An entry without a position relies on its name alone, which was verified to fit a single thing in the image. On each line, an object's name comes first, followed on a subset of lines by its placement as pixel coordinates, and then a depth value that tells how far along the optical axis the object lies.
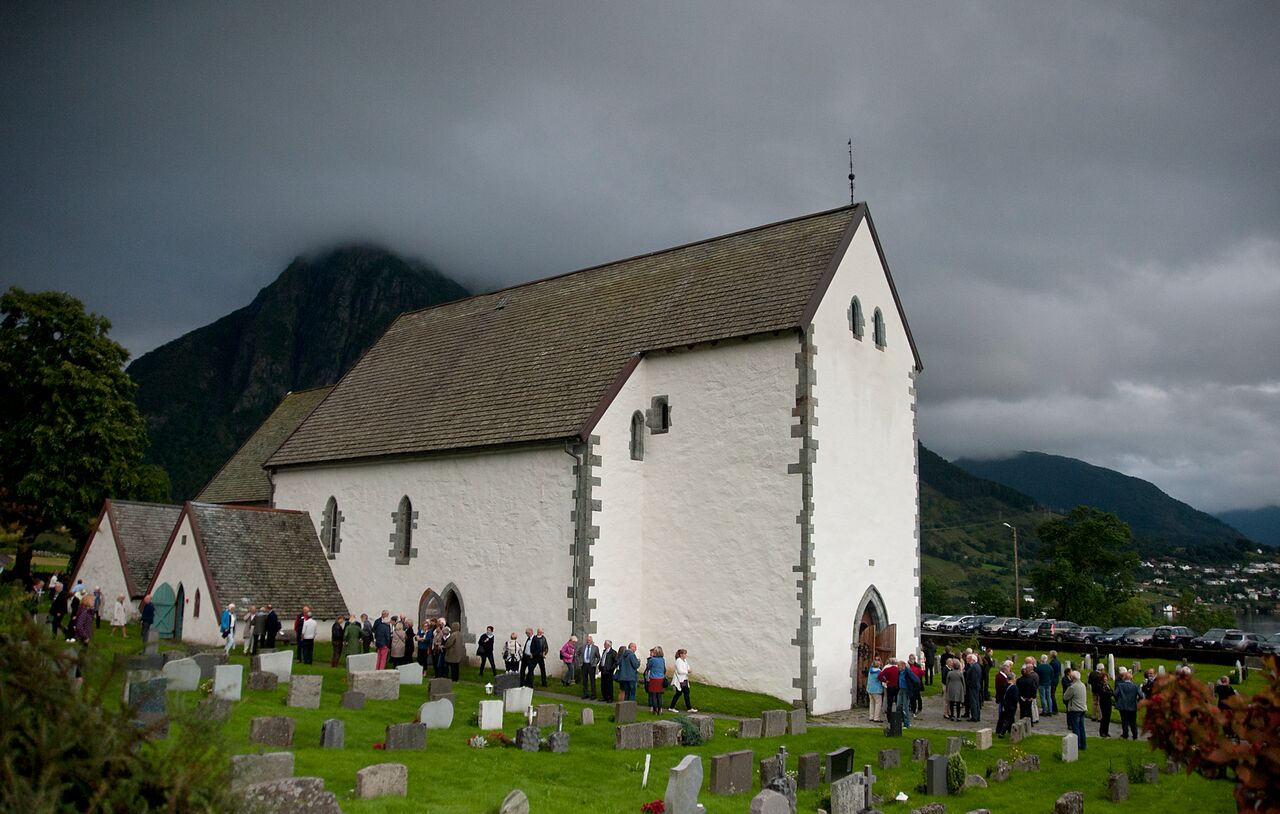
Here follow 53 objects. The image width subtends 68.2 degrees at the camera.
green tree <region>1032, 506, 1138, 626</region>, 71.00
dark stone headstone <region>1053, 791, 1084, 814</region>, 13.75
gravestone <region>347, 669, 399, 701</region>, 20.42
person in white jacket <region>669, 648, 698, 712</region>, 22.34
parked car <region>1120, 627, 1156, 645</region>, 52.14
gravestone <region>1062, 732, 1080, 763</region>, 18.66
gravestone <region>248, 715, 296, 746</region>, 14.77
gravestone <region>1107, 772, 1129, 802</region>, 15.48
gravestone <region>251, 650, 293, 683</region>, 21.48
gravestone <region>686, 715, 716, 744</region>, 18.45
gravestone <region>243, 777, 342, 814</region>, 9.05
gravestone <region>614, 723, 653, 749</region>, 17.14
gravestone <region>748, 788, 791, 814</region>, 11.10
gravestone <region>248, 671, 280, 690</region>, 20.28
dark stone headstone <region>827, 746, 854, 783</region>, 14.86
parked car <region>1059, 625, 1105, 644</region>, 53.84
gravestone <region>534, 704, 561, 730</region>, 17.97
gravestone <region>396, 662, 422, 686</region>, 22.61
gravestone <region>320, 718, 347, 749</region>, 15.37
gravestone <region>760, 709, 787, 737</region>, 19.48
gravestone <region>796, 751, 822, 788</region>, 14.98
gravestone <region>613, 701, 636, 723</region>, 19.17
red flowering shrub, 6.67
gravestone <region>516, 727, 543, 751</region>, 16.75
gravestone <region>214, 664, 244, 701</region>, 17.64
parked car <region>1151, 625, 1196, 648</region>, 50.53
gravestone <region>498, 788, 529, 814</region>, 10.92
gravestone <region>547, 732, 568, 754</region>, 16.72
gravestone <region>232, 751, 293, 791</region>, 10.02
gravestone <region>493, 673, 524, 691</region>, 21.62
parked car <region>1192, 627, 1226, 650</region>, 48.31
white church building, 24.84
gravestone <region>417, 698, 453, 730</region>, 17.92
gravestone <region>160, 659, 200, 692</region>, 17.72
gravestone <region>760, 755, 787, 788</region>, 15.08
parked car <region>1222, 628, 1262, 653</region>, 48.72
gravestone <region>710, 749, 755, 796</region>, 14.38
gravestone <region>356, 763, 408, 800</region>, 12.37
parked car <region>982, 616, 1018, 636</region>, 59.28
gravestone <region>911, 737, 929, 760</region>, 17.66
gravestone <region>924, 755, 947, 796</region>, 15.29
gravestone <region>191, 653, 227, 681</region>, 20.00
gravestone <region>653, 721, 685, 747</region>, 17.78
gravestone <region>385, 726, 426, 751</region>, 15.59
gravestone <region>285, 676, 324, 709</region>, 18.78
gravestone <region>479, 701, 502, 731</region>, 17.97
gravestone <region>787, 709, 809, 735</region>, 19.89
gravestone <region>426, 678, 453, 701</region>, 20.50
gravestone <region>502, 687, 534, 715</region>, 20.02
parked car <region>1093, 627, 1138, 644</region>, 51.49
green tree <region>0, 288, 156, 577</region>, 41.91
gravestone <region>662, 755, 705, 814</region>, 12.27
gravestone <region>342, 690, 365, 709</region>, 19.38
